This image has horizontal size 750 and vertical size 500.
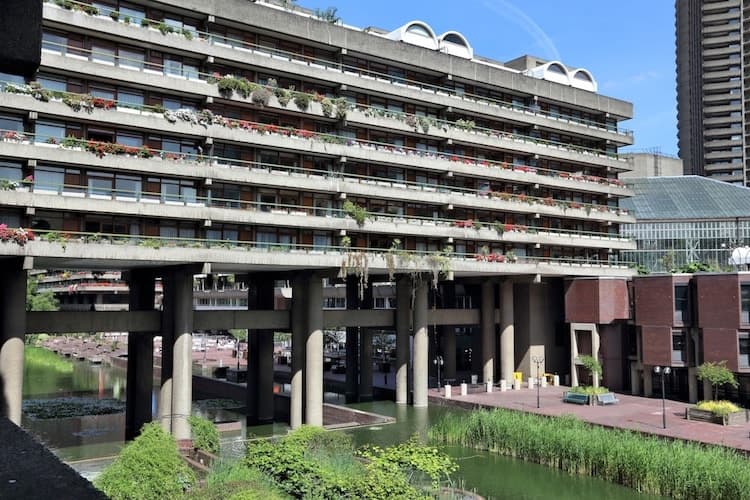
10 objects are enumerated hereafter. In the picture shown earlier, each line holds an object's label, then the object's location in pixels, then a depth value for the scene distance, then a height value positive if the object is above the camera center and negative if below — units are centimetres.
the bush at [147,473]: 2166 -550
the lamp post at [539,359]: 6277 -545
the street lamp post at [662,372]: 4151 -585
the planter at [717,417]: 4355 -739
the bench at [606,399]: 5212 -732
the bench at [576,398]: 5219 -732
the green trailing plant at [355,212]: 4775 +575
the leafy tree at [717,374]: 4769 -510
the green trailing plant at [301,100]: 4644 +1281
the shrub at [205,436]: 3488 -673
